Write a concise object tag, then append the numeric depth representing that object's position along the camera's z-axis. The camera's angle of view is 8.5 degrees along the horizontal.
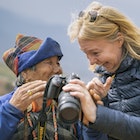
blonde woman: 3.02
